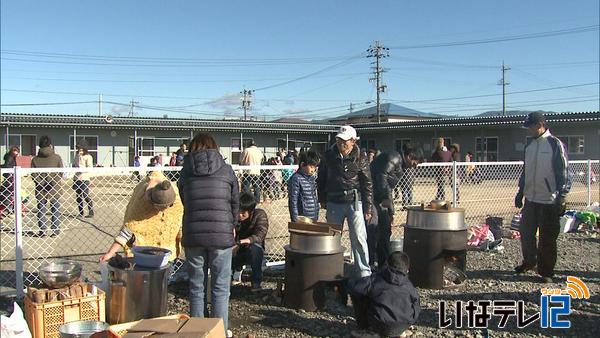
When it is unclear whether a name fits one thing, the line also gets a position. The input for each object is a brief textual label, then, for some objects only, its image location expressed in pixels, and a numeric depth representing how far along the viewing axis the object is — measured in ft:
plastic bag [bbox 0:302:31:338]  10.64
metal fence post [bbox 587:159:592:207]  34.96
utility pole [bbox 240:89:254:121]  248.11
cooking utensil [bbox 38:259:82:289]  12.95
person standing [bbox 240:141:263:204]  39.40
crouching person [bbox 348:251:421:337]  13.20
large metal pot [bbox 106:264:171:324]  13.28
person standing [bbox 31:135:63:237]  26.24
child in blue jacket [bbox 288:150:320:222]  19.33
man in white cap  17.54
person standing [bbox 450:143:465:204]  43.78
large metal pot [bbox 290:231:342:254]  15.69
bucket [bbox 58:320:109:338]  11.18
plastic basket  12.36
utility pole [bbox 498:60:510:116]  224.94
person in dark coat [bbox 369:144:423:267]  19.65
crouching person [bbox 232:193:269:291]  17.78
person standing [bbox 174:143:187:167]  51.18
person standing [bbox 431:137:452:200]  30.98
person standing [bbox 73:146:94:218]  33.06
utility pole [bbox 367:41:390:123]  171.79
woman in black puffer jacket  12.99
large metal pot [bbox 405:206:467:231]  17.57
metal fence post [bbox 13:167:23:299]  16.08
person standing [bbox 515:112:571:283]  18.38
